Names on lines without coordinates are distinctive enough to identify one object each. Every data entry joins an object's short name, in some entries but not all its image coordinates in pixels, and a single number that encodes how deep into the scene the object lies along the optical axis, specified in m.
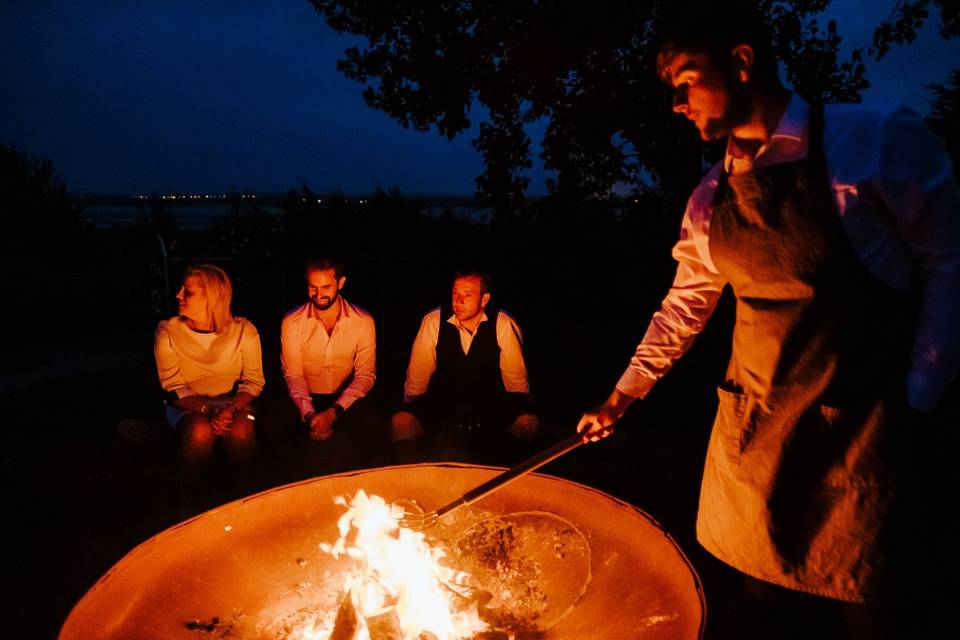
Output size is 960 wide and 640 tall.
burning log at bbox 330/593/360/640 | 1.97
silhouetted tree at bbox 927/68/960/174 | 6.47
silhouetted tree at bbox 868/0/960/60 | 5.88
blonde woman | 3.47
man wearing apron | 1.41
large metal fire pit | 1.95
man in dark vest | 3.69
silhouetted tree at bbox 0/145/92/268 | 18.58
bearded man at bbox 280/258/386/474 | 3.85
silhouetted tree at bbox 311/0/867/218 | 5.67
